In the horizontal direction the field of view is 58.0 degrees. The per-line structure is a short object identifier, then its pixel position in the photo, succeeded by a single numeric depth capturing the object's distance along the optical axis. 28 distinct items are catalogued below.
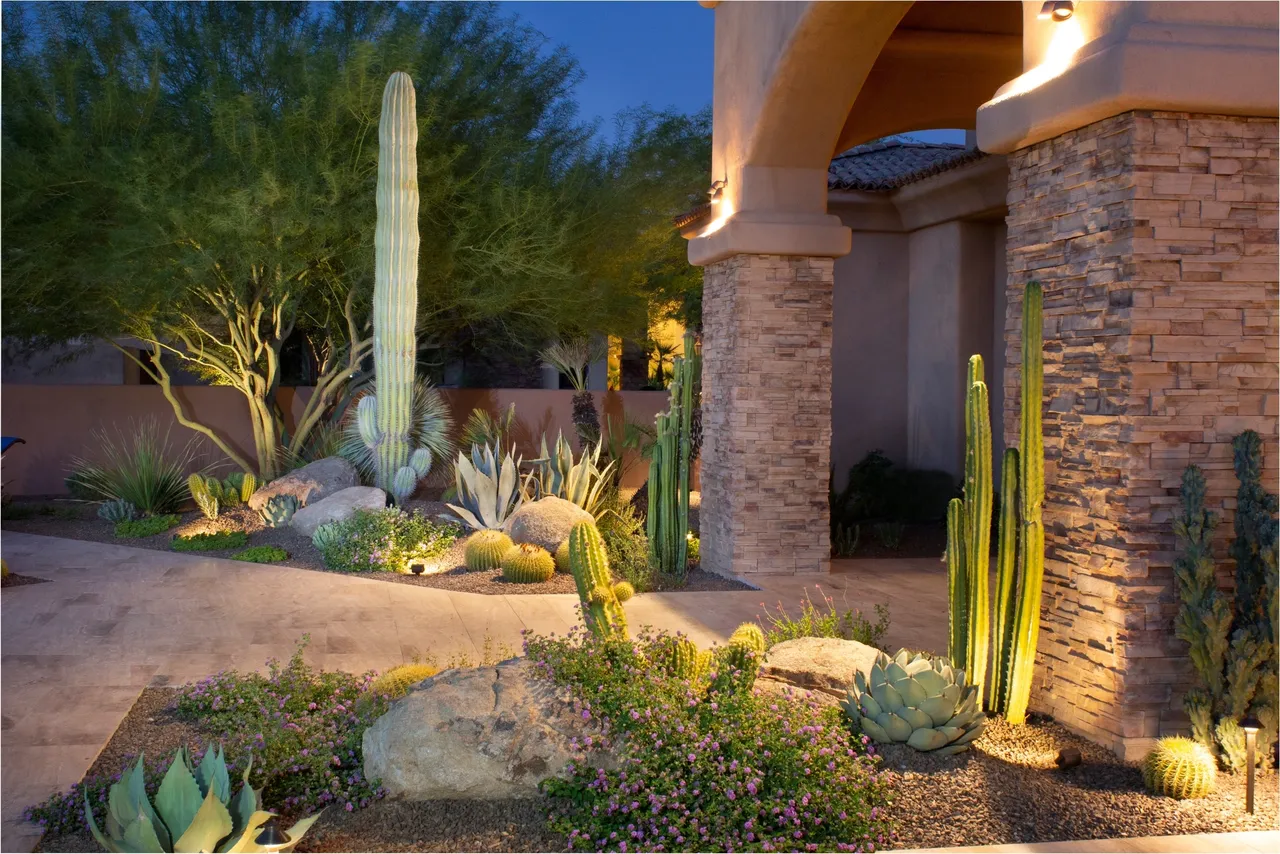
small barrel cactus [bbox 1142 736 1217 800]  4.68
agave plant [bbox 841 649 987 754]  5.00
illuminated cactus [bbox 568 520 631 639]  5.70
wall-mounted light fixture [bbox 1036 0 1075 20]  5.34
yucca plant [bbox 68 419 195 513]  13.77
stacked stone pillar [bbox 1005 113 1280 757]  5.09
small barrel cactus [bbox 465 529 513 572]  10.68
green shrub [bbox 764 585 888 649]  6.84
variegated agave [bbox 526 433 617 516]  12.24
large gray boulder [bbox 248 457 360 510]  13.01
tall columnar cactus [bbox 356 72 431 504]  13.01
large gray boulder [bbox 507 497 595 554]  10.94
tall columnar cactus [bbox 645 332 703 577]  10.35
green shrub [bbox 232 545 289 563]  11.00
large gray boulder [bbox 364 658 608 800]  4.60
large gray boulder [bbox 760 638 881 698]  5.75
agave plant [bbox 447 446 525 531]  11.78
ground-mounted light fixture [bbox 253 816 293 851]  3.75
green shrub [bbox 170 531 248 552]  11.72
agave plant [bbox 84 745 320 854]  3.79
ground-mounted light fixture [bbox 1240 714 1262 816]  4.50
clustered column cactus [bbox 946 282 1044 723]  5.37
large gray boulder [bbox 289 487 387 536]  11.93
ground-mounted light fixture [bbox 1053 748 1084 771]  5.04
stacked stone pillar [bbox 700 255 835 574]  10.11
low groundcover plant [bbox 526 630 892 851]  4.18
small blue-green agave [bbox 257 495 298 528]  12.67
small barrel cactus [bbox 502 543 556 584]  10.04
